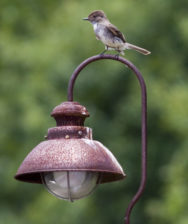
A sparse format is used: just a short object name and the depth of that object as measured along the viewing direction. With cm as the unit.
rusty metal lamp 1316
